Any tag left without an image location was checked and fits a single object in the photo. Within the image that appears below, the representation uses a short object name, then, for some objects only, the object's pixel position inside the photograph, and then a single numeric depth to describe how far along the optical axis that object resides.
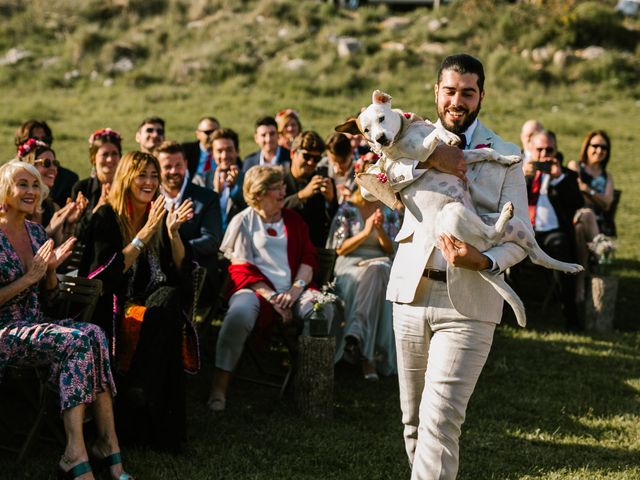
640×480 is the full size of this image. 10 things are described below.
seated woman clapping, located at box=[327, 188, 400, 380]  6.95
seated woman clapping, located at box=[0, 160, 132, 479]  4.67
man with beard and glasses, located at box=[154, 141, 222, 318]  6.86
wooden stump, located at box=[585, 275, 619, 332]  8.59
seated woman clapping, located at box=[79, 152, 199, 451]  5.25
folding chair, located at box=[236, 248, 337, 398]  6.41
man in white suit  3.68
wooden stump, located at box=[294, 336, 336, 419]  5.93
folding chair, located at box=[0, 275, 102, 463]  4.93
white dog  3.62
